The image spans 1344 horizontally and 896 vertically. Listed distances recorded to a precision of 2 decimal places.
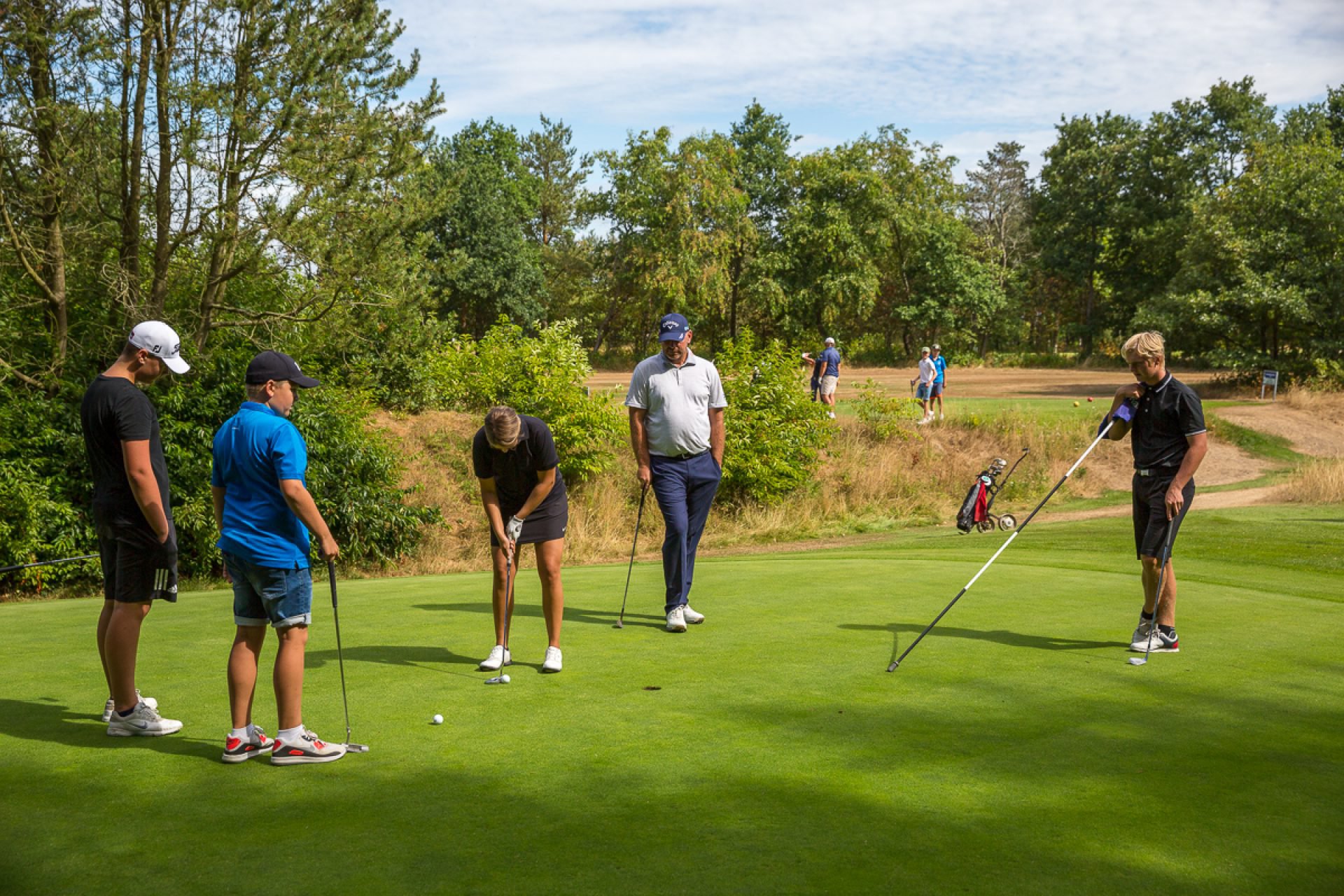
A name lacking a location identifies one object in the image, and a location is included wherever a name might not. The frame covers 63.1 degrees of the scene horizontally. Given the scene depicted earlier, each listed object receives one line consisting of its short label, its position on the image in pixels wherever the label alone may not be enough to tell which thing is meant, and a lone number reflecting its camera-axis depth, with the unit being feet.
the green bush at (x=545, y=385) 75.51
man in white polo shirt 25.45
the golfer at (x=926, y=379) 94.22
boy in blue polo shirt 15.17
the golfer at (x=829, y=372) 90.84
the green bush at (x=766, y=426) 74.95
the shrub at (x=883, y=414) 89.53
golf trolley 64.08
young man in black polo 22.20
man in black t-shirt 16.43
